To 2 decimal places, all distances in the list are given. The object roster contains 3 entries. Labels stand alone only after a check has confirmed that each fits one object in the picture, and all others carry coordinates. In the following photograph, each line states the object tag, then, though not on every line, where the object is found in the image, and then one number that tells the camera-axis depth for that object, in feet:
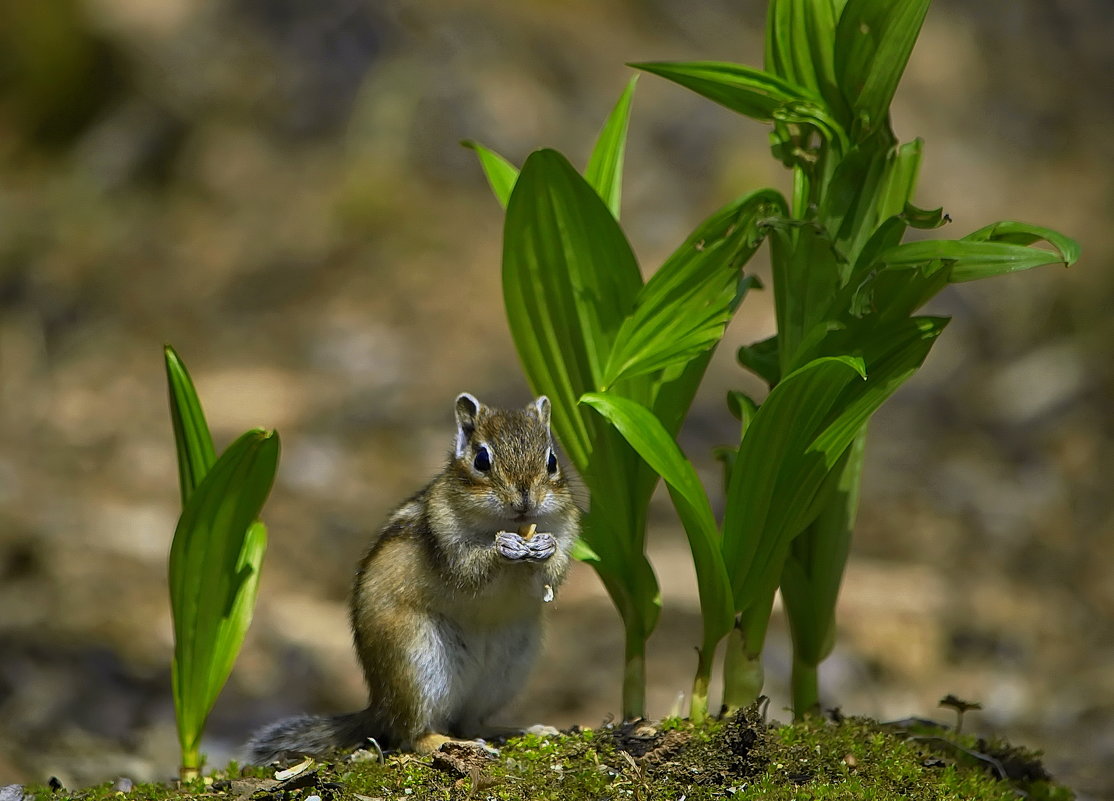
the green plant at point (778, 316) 21.13
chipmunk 23.04
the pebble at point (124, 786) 23.23
